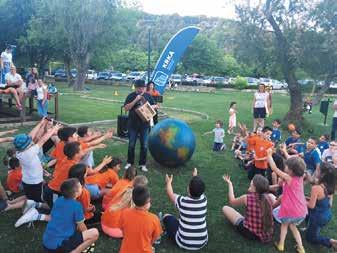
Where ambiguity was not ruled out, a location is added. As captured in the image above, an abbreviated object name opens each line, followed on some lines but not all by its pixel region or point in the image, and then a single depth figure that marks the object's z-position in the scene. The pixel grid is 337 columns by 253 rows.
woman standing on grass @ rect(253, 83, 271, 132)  14.66
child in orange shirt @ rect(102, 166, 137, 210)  6.02
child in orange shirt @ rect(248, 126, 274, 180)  8.66
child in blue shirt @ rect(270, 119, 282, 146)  10.64
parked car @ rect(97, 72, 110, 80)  58.56
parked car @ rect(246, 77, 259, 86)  55.29
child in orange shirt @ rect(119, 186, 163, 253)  4.52
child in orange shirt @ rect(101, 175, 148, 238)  5.52
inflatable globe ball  9.40
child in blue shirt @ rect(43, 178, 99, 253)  4.77
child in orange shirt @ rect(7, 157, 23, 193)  7.31
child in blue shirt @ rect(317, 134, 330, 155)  9.63
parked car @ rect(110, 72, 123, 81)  58.05
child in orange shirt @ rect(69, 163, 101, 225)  5.49
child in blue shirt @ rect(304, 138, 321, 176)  8.61
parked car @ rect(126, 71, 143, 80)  58.39
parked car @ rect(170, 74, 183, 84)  54.52
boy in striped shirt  5.44
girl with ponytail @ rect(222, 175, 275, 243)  5.76
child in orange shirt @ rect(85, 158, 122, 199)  6.82
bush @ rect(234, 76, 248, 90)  50.34
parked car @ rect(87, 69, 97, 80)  58.30
